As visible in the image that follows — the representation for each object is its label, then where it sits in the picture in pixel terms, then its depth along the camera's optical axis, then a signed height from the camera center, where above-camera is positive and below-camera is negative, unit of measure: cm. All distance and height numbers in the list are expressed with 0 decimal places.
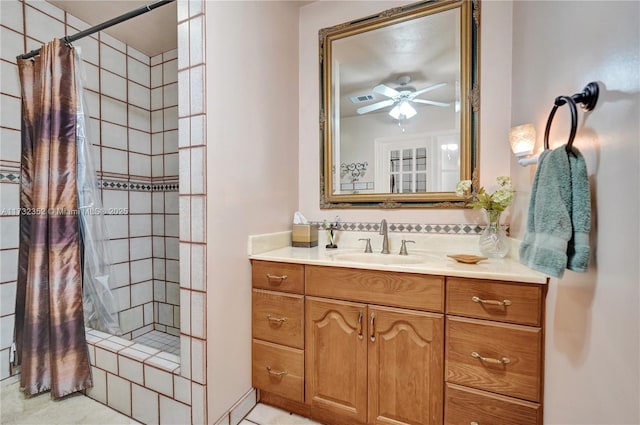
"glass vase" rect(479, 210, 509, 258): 134 -16
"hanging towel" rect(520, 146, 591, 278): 69 -3
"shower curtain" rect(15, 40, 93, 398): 139 -23
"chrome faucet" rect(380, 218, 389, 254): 160 -19
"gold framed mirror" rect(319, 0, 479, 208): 153 +60
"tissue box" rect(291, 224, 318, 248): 173 -19
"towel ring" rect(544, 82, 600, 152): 69 +28
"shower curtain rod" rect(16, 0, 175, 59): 125 +87
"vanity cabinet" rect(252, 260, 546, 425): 100 -60
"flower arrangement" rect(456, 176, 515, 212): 131 +4
